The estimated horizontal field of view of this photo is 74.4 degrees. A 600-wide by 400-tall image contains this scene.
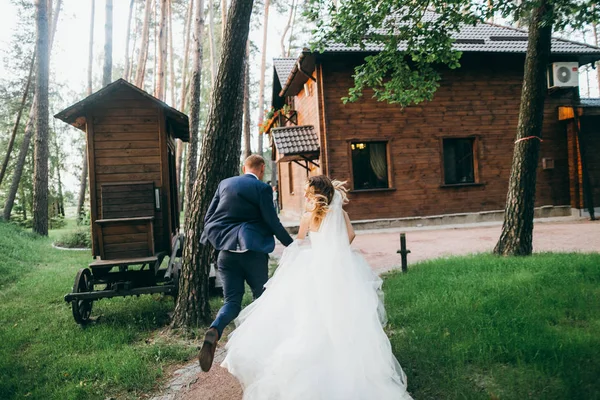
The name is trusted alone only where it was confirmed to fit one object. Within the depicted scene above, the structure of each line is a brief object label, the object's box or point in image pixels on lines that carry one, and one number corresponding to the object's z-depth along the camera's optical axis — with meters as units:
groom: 3.90
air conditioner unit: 15.08
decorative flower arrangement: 19.88
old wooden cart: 5.95
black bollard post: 7.28
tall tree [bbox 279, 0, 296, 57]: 28.14
